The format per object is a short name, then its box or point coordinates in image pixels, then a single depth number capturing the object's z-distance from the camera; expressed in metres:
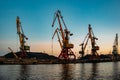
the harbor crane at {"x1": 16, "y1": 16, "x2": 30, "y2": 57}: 91.07
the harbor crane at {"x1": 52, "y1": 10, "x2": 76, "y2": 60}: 89.52
